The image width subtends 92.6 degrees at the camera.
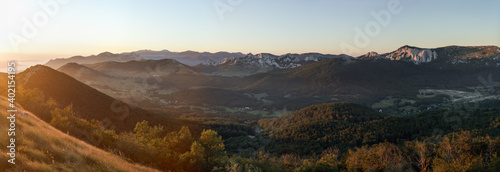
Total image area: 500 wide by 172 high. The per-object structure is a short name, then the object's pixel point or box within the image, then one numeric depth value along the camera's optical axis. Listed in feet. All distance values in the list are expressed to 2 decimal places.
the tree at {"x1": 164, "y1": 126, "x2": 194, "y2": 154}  127.65
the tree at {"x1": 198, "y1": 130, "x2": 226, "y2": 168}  121.08
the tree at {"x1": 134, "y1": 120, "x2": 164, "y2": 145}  132.69
